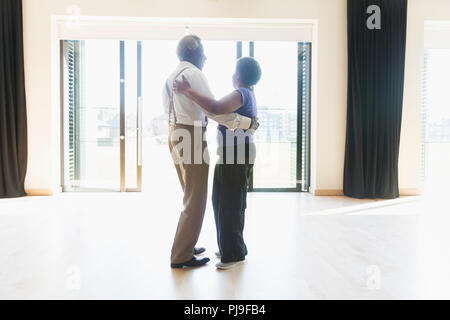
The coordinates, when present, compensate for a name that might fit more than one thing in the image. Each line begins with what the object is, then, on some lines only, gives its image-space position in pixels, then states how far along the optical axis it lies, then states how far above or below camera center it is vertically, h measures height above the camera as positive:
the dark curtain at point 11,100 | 4.38 +0.59
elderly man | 1.94 +0.09
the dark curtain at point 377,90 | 4.47 +0.73
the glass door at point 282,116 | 4.96 +0.43
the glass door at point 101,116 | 4.92 +0.42
